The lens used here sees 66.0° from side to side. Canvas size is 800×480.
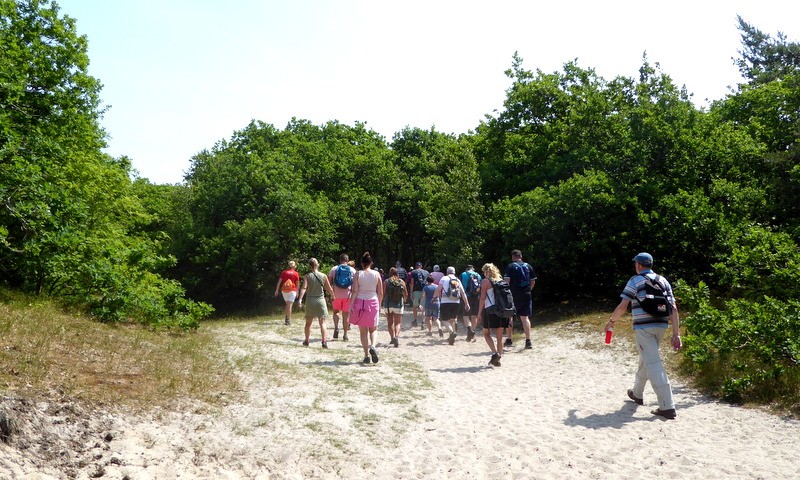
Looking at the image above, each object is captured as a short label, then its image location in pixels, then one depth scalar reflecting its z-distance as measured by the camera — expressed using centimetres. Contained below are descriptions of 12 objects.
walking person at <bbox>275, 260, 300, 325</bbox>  1827
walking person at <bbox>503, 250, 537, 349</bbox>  1273
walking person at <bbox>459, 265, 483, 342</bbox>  1519
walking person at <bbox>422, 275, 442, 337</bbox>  1591
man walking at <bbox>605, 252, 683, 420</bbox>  757
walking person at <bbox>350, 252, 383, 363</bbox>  1077
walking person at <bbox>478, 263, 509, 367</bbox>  1119
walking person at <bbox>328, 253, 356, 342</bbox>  1385
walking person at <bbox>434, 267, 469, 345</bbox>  1432
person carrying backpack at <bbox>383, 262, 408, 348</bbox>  1410
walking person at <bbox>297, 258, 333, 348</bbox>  1313
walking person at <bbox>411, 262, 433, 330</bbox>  1827
